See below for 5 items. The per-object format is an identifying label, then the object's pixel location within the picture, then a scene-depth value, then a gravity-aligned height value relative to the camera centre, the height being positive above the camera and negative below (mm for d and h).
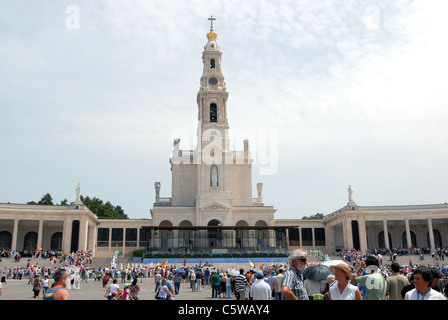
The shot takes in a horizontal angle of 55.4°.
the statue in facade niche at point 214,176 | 62297 +10937
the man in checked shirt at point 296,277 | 6895 -402
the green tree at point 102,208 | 87812 +9667
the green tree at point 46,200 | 86800 +11065
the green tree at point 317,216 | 113069 +9290
